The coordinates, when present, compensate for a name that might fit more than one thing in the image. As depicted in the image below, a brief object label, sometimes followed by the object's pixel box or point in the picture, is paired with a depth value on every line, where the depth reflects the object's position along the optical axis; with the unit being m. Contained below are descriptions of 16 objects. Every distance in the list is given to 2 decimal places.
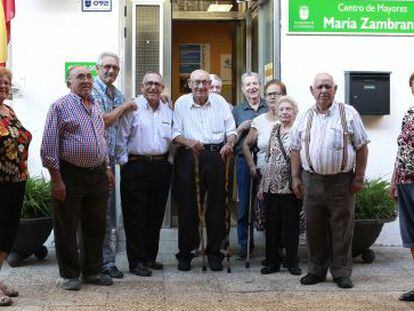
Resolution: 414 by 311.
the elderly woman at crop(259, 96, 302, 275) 6.21
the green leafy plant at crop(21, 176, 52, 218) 6.50
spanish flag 6.68
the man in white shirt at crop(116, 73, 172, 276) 6.17
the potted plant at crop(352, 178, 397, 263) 6.75
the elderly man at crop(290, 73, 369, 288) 5.73
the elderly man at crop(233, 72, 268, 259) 6.93
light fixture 8.98
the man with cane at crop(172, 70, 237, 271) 6.33
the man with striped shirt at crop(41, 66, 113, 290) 5.47
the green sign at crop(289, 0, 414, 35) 7.48
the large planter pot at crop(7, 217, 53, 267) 6.41
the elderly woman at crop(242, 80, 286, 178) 6.54
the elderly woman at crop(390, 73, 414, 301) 5.48
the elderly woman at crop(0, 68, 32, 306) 5.17
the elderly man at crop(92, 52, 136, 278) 6.02
